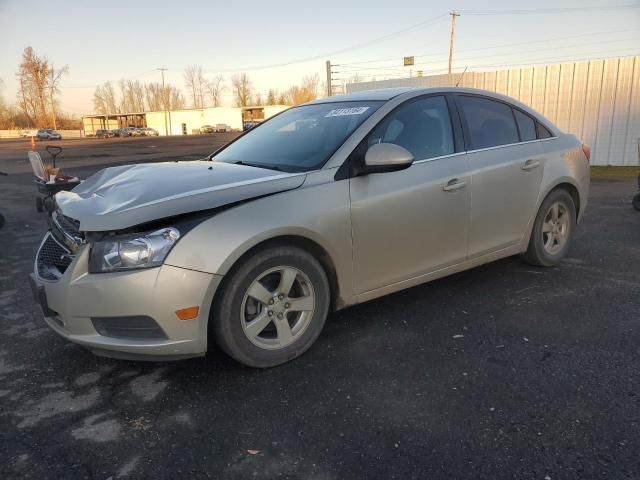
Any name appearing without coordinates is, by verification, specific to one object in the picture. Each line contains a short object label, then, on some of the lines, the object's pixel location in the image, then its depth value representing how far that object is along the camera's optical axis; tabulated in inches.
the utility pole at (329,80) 1059.1
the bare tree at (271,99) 4603.8
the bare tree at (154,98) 4874.5
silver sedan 103.9
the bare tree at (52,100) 3425.7
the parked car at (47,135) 2445.9
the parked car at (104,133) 2834.4
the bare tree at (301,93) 4178.9
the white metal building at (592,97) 493.4
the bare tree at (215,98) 5036.9
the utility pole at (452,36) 1676.9
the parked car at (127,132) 2802.7
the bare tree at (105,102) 4685.0
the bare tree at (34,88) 3336.6
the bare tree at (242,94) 4776.1
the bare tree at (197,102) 4948.3
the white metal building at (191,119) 3358.8
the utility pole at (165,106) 3326.8
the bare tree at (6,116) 3521.2
